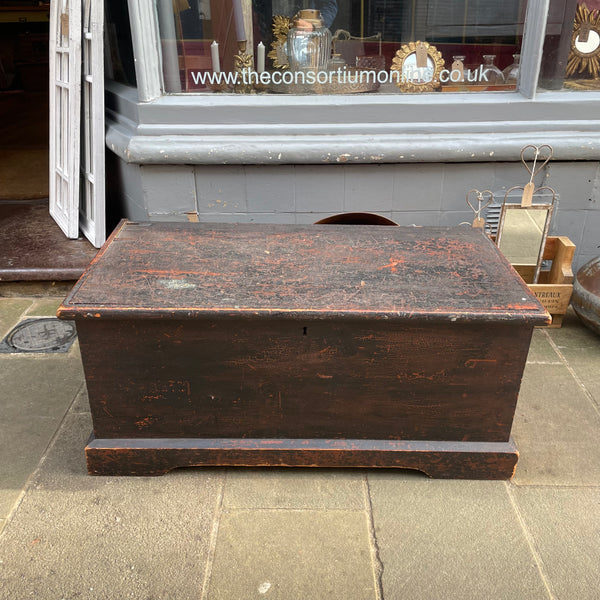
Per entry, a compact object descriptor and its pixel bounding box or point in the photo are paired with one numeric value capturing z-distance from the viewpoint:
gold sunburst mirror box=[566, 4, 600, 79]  3.09
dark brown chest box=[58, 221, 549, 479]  1.85
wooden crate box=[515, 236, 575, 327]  2.97
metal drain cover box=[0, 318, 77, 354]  2.93
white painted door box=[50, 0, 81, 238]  3.40
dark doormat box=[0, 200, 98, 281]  3.37
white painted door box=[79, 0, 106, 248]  3.22
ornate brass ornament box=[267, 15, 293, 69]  3.17
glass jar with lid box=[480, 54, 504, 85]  3.17
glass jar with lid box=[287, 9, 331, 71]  3.15
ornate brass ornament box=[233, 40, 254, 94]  3.22
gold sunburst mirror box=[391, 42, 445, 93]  3.18
